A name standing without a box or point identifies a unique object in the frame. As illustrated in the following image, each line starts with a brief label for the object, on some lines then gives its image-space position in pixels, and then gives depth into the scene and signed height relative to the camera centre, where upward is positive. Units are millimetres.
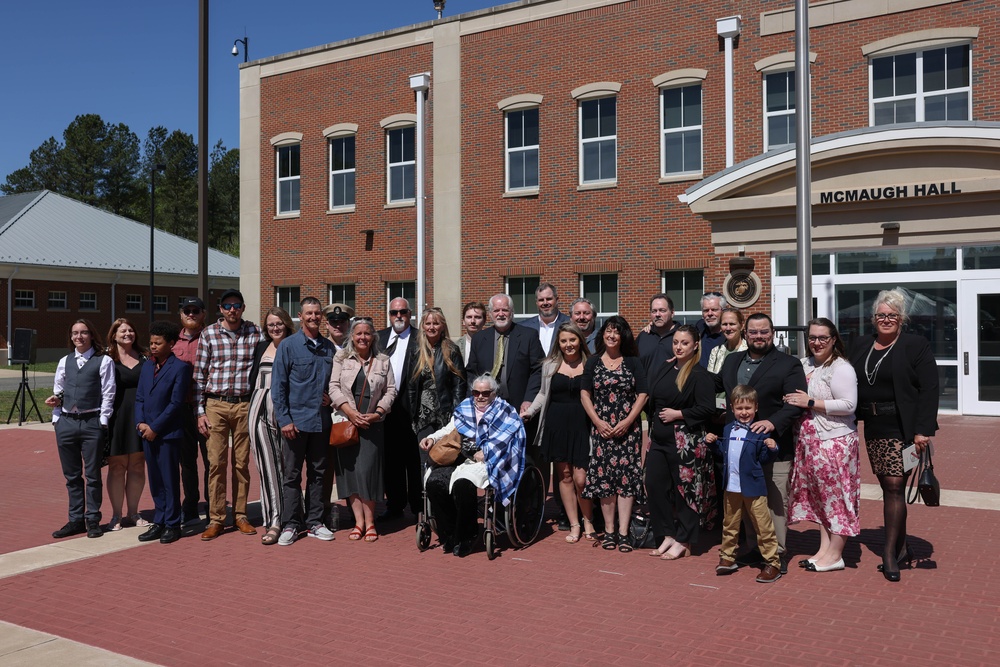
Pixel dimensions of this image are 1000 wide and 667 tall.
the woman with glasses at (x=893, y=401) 6449 -521
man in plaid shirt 8125 -558
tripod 17547 -1411
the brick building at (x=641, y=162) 15711 +3576
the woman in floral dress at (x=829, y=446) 6582 -859
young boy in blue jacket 6582 -1109
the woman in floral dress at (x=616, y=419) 7398 -729
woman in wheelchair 7348 -1106
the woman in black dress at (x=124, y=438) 8359 -962
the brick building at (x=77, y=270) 41406 +3020
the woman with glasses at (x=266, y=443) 8031 -984
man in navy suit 8000 -828
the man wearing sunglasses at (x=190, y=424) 8547 -866
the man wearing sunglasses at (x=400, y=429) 8453 -922
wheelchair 7355 -1546
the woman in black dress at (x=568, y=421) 7695 -776
